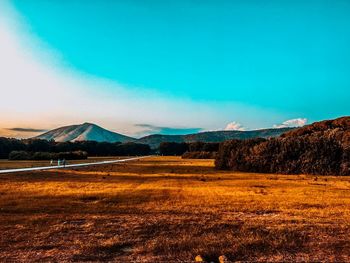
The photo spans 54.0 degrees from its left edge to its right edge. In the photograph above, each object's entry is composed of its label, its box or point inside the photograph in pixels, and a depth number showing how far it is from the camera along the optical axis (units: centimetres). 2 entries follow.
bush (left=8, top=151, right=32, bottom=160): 9694
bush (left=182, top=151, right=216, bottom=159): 13176
